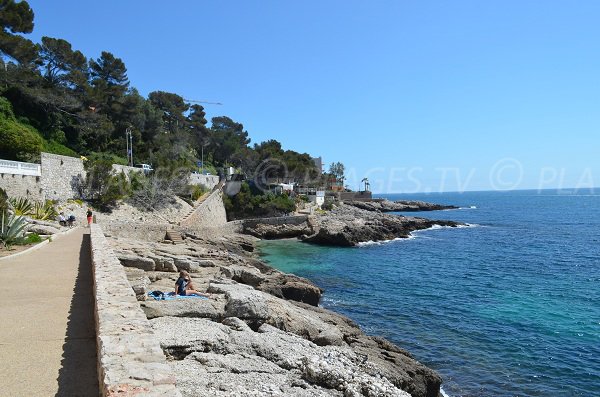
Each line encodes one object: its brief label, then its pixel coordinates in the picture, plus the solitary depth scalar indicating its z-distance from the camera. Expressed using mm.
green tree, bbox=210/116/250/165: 83688
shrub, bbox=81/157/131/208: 35938
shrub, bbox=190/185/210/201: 48103
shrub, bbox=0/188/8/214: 20852
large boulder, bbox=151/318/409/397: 6840
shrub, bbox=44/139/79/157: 40188
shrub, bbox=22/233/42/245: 19406
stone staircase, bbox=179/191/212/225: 40156
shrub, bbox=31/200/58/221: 27734
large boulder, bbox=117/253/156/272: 15672
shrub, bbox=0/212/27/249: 18411
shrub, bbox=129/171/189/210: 39938
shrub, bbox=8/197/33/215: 25752
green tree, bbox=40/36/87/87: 47312
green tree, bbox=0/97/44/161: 30125
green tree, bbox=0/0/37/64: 40344
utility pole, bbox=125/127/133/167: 50812
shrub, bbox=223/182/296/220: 53500
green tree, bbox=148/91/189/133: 80312
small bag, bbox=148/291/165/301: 10717
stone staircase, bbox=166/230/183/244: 33041
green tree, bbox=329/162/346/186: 148425
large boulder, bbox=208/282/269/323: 10297
